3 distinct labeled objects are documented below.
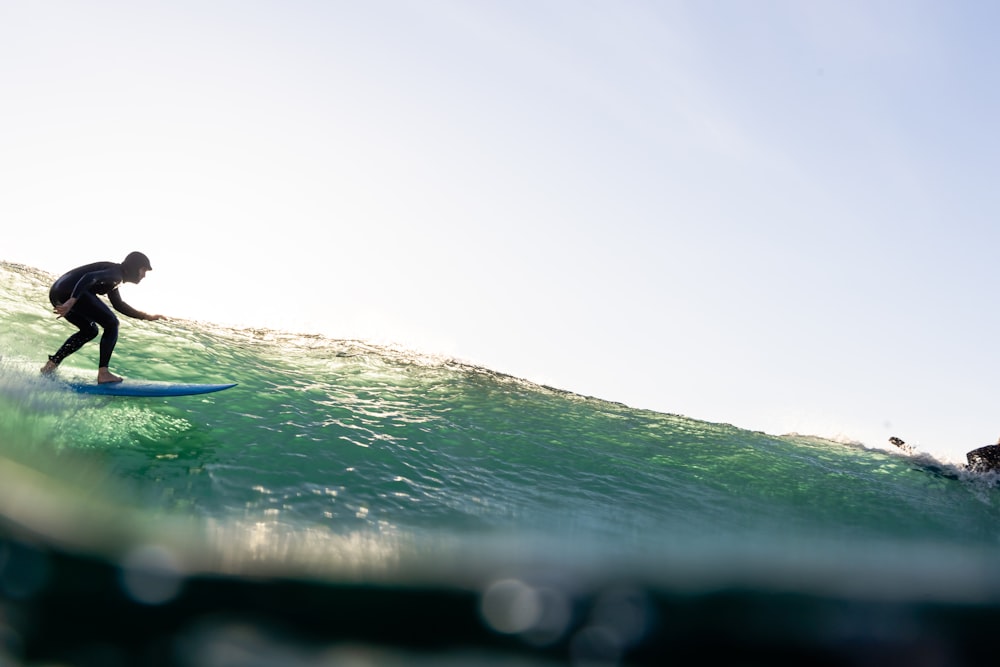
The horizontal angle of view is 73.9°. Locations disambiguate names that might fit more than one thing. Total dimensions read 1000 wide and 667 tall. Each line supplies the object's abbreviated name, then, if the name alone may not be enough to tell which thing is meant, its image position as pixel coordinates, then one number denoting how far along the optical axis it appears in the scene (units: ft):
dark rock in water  48.06
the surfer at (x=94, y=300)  26.22
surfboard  27.68
